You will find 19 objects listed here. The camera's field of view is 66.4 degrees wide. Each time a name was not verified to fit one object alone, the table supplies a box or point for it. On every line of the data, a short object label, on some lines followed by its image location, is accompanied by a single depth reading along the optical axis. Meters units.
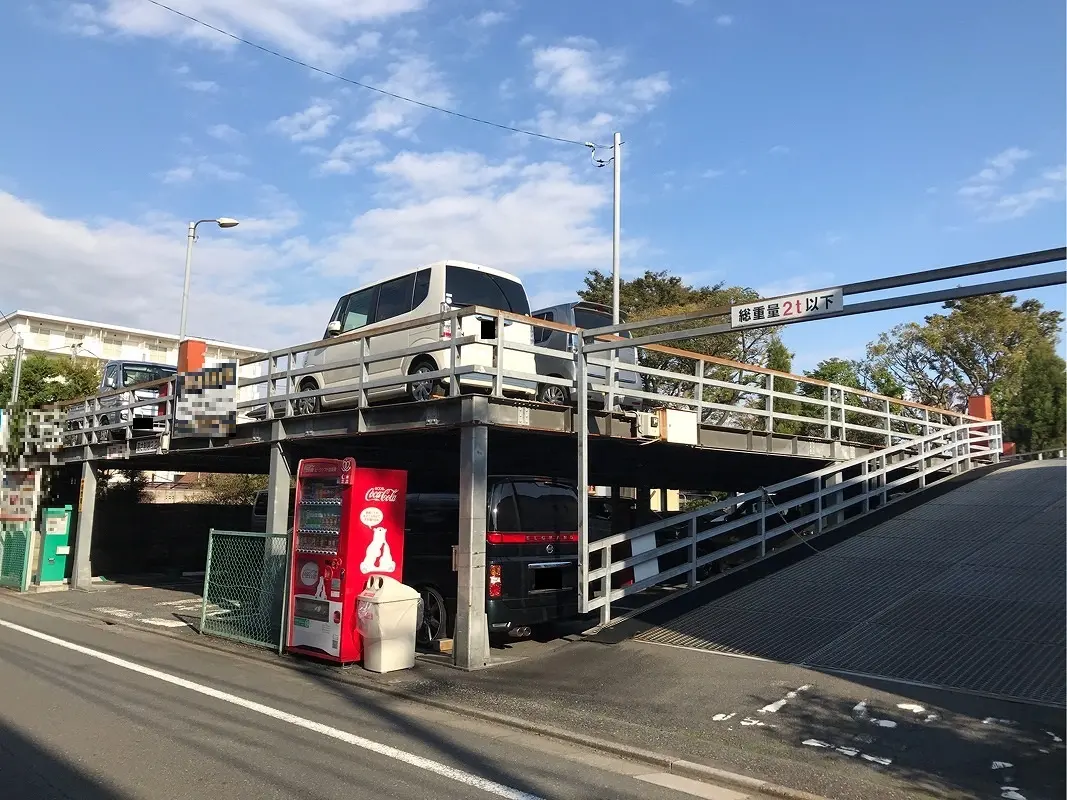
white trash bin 9.27
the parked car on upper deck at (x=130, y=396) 17.48
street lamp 21.28
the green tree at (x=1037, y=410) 15.59
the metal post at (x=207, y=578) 12.09
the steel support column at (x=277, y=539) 10.77
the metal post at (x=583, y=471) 9.84
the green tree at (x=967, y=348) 33.84
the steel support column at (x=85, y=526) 19.62
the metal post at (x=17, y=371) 24.28
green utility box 19.20
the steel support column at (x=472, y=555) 9.38
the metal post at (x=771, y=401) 13.49
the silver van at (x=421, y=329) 10.91
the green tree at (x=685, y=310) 31.80
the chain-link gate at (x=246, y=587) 11.22
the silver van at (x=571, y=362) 11.23
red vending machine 9.68
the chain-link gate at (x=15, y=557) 18.52
